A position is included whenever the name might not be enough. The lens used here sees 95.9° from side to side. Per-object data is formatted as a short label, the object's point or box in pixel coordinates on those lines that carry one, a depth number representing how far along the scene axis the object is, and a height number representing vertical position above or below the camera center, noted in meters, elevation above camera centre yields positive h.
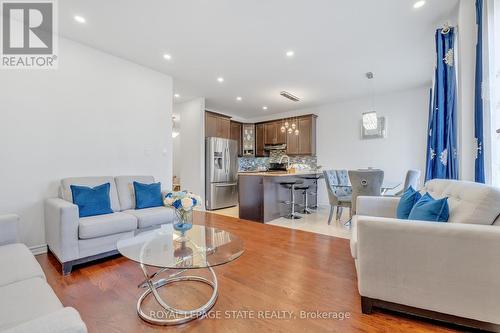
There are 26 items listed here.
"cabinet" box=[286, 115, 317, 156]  6.18 +0.79
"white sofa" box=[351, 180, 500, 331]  1.40 -0.65
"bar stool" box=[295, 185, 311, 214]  5.21 -0.86
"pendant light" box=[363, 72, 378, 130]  3.83 +0.78
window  2.01 +0.71
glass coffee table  1.61 -0.68
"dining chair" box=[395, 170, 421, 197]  3.53 -0.20
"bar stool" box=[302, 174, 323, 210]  5.53 -0.43
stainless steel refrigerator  5.64 -0.18
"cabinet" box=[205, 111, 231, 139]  5.81 +1.11
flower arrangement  1.91 -0.34
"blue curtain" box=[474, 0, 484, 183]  2.04 +0.56
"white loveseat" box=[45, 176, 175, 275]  2.26 -0.65
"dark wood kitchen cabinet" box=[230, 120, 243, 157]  7.00 +1.05
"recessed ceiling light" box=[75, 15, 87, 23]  2.60 +1.72
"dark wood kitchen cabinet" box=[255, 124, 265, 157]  7.16 +0.83
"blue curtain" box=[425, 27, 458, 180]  2.39 +0.59
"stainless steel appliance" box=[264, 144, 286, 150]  6.74 +0.58
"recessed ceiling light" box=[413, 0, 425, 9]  2.35 +1.70
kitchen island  4.39 -0.61
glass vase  1.95 -0.48
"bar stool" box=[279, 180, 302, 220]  4.73 -0.69
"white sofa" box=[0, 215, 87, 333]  0.71 -0.66
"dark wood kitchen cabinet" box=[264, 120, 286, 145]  6.75 +0.98
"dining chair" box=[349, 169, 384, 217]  3.54 -0.25
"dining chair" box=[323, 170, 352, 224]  4.10 -0.48
